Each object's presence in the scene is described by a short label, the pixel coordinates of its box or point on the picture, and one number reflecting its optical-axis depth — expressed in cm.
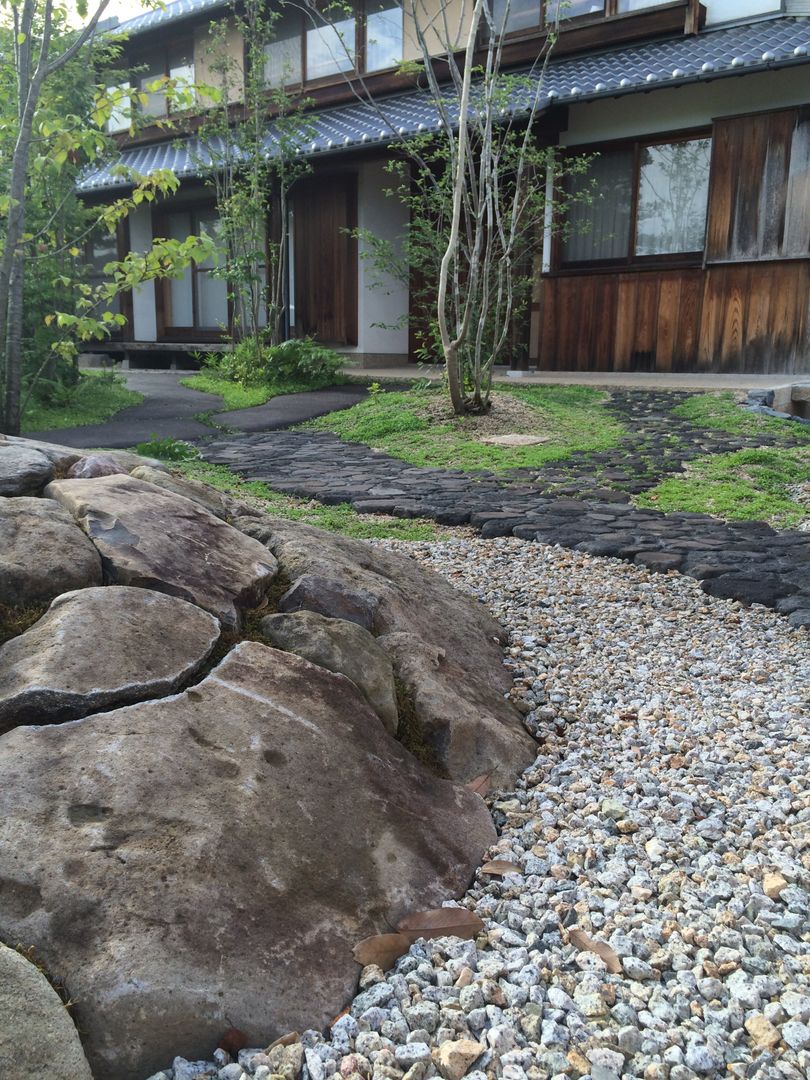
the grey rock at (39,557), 204
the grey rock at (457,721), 230
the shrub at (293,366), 1117
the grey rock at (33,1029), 124
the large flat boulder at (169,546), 221
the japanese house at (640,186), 944
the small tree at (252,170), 1144
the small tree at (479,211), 731
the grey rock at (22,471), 242
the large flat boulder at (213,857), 142
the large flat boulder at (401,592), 264
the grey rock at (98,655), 176
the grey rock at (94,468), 266
